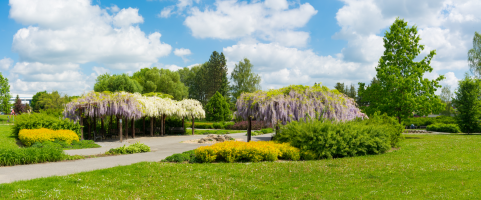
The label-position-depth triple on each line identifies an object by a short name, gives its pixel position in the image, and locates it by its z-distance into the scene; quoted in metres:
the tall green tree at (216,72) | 58.16
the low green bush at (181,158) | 11.11
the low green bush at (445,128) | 32.62
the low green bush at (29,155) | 10.47
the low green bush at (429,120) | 40.95
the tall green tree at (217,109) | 46.59
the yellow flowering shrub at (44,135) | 15.85
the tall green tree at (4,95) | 50.19
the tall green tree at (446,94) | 68.18
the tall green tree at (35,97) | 97.69
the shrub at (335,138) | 12.25
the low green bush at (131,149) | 13.87
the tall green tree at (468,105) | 28.25
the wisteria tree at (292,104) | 16.12
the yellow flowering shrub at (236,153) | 11.11
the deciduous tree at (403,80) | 24.45
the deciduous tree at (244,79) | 56.28
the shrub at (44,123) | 18.80
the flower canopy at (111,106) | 20.36
